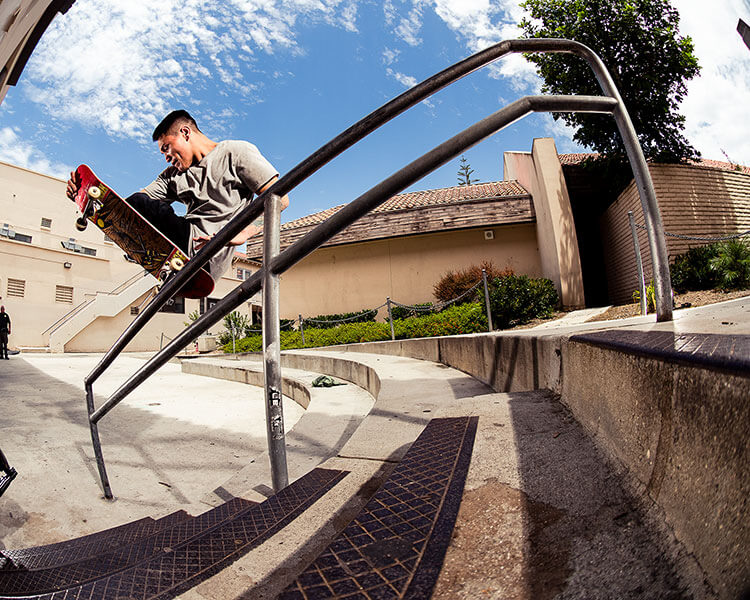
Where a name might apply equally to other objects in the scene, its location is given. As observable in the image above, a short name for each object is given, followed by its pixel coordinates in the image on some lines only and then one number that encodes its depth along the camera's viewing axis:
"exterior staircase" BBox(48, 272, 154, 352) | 18.57
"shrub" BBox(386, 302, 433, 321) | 11.14
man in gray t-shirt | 2.31
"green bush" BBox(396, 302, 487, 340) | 8.63
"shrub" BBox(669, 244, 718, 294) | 7.81
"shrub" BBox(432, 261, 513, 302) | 10.96
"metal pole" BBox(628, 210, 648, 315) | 5.83
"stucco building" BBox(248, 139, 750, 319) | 9.70
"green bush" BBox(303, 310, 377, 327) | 12.58
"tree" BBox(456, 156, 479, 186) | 35.27
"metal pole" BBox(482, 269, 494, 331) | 8.12
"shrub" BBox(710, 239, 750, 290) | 7.12
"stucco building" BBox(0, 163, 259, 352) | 18.52
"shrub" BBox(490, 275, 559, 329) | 9.32
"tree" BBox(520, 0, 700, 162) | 11.04
